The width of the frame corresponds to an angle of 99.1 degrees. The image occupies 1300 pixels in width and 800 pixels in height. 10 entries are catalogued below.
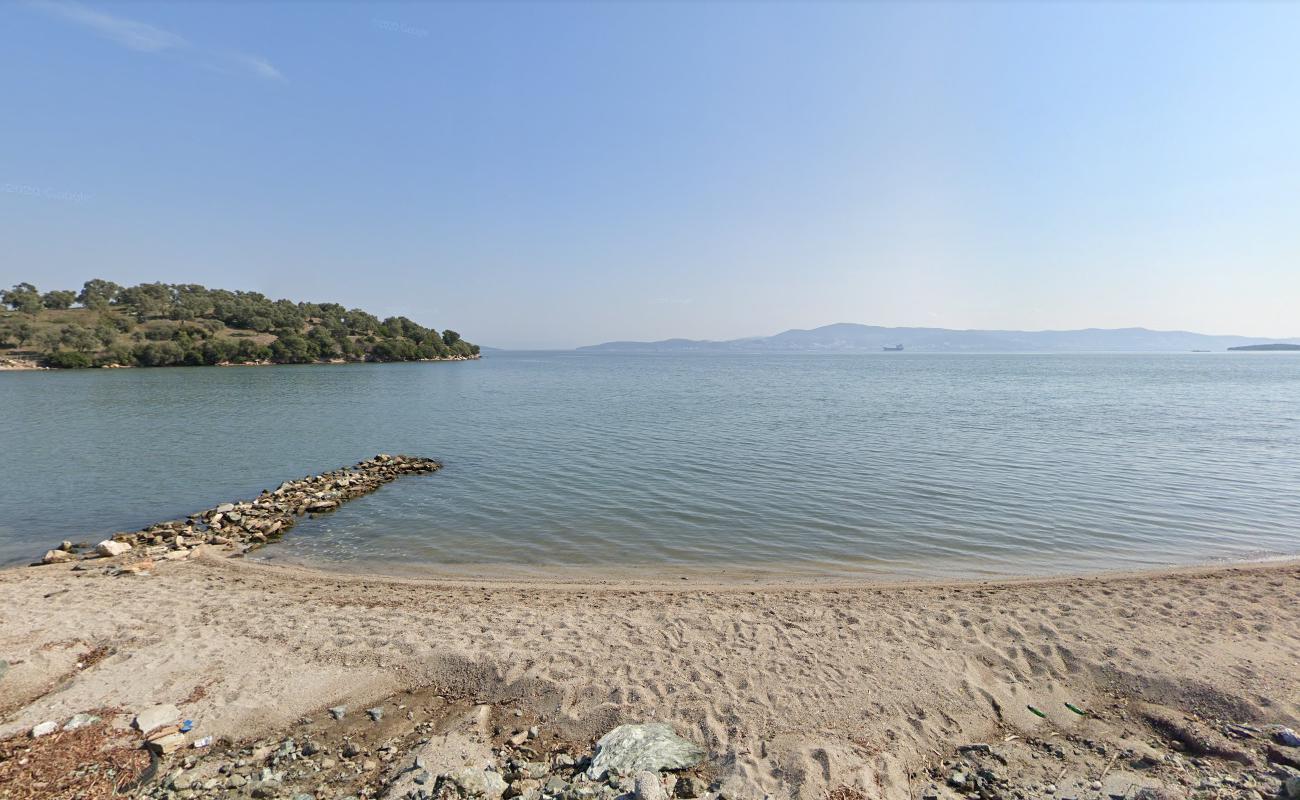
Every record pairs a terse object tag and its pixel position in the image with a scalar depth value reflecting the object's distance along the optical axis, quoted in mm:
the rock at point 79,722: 6543
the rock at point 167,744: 6160
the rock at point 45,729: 6406
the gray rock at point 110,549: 14125
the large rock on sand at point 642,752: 6008
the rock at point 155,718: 6512
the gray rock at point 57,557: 13766
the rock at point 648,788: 5336
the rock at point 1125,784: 5652
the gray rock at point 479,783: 5617
